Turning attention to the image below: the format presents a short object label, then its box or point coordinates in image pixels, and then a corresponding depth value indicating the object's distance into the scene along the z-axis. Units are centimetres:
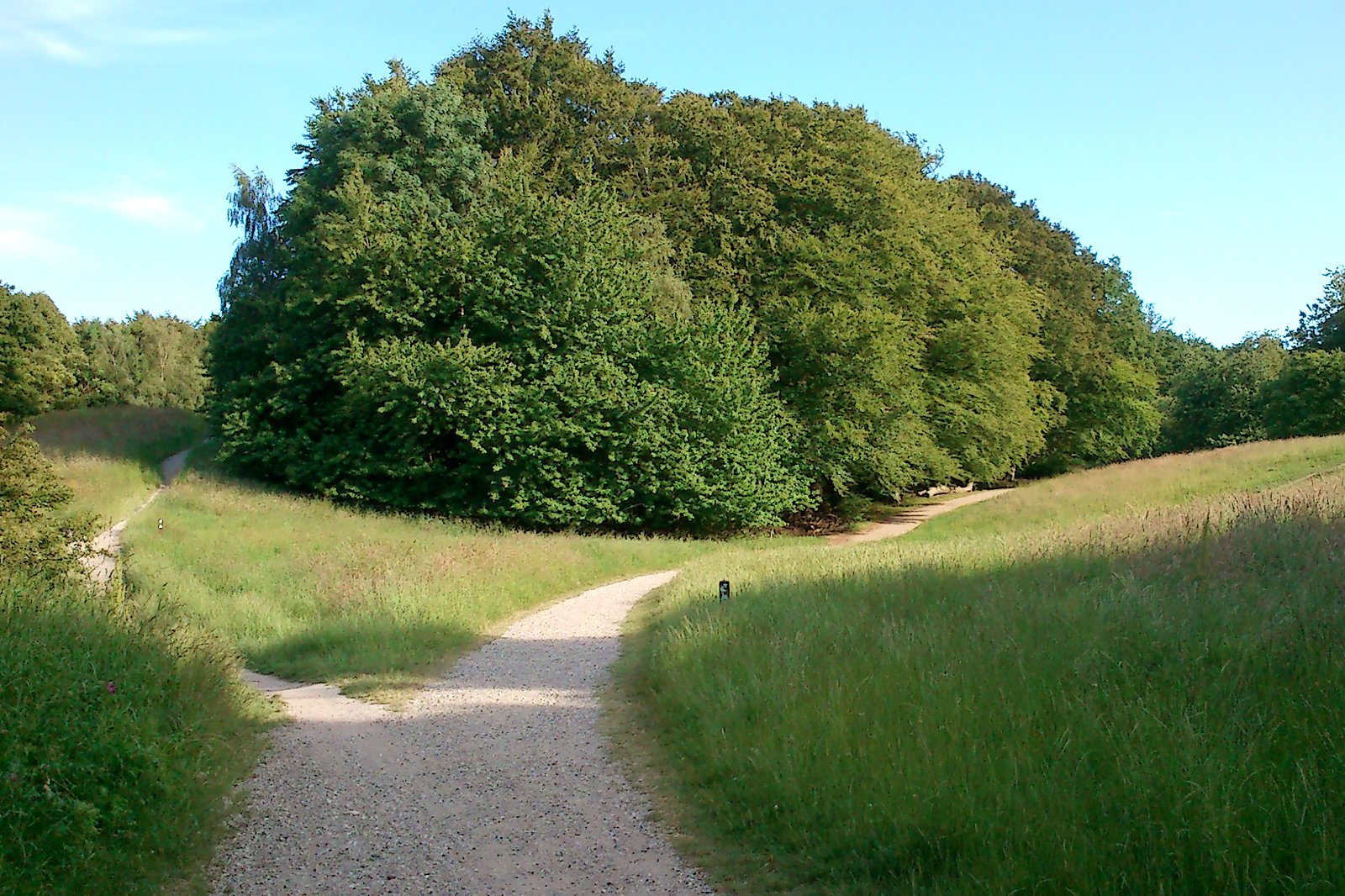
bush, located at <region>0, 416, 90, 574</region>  1066
